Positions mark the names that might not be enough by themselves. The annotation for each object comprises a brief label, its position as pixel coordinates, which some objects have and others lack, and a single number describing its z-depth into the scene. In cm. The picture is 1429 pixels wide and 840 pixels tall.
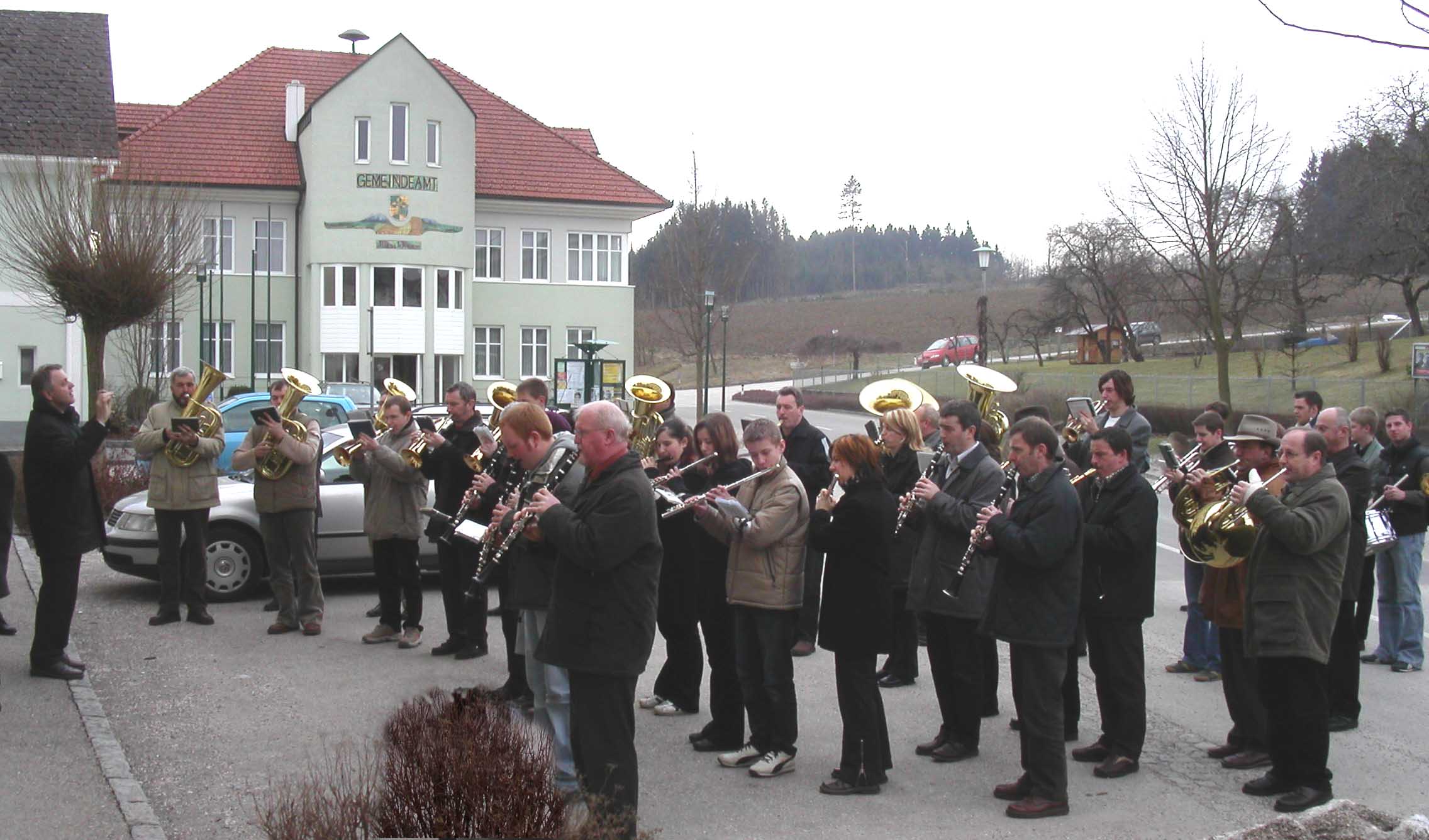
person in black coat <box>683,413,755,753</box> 668
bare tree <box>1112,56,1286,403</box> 3003
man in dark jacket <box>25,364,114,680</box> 741
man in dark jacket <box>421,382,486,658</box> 820
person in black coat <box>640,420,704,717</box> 725
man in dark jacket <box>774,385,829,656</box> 820
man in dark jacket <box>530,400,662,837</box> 480
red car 6209
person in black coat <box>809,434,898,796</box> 575
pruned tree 1883
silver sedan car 1029
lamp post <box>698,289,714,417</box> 3281
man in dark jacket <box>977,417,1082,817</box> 561
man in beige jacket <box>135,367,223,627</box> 925
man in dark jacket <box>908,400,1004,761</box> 652
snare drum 718
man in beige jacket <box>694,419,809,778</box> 598
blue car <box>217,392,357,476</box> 1870
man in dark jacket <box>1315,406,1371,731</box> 674
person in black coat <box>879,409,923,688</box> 712
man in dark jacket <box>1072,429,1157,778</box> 613
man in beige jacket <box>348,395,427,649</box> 856
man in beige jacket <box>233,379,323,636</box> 903
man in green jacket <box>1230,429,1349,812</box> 561
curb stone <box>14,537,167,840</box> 528
